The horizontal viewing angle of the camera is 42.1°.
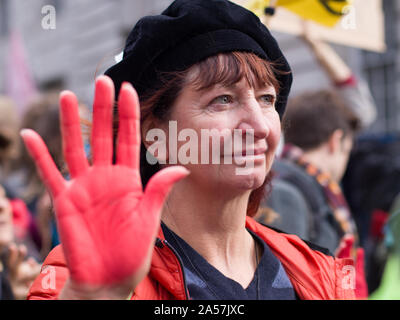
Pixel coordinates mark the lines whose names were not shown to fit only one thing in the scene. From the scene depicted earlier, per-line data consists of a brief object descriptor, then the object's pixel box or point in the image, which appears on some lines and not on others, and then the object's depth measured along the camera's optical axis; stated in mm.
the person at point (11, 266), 2170
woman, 1013
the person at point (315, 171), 2529
